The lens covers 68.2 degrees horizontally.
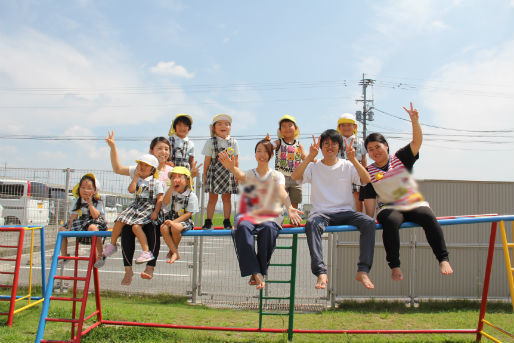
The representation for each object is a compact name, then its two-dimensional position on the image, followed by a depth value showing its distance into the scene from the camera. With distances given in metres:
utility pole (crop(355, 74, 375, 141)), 23.07
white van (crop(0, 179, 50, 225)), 8.15
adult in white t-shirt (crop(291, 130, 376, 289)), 3.77
